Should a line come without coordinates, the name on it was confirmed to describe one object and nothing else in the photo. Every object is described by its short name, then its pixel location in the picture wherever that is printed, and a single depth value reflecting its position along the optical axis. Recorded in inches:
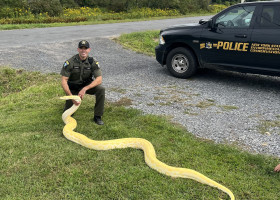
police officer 197.8
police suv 260.5
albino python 132.5
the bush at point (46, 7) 900.0
